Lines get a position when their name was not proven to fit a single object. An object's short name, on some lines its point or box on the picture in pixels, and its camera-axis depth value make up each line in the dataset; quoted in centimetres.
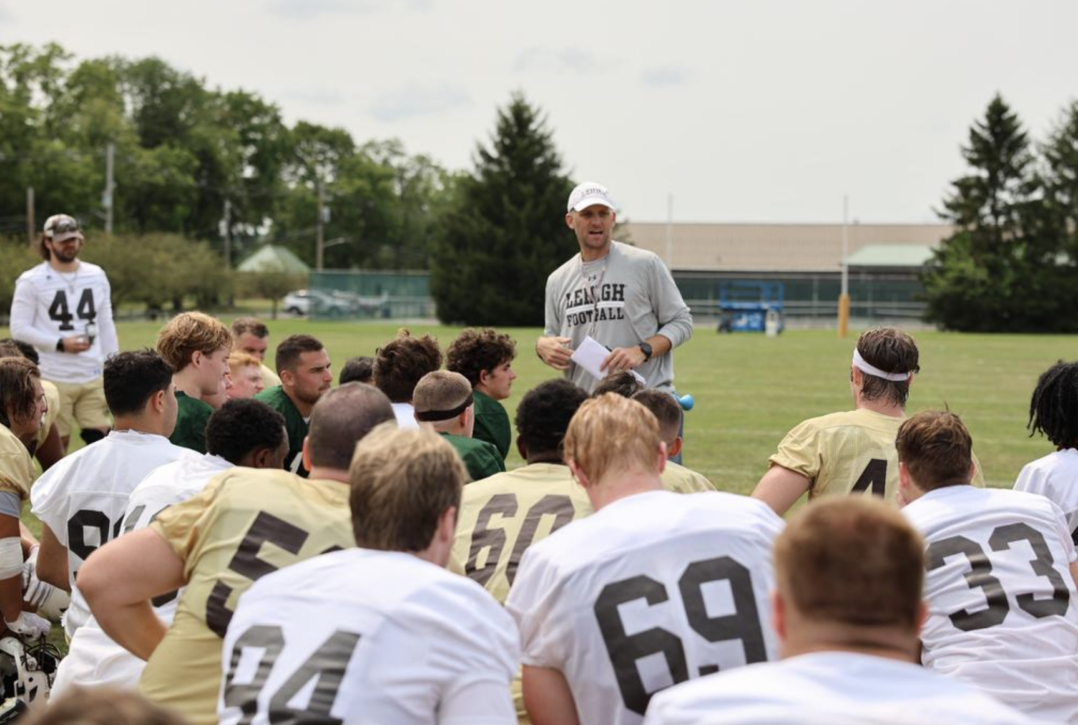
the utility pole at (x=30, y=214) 6332
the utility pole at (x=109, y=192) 6391
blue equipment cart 4831
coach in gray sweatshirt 667
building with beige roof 6750
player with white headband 474
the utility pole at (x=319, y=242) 8862
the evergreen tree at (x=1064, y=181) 5816
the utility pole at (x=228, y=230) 8775
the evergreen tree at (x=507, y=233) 5447
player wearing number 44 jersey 921
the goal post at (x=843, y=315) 4453
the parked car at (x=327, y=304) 5684
